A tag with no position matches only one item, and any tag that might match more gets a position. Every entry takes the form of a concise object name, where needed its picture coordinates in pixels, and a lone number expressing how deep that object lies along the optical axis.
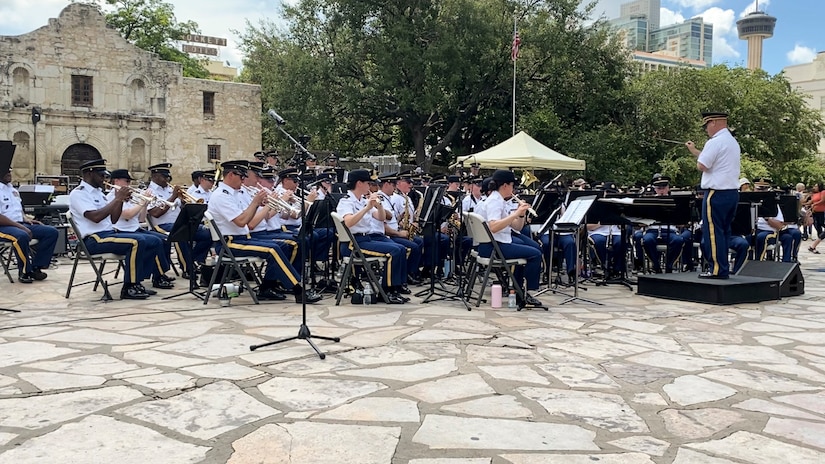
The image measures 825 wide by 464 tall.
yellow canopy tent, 15.93
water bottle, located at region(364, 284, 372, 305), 8.27
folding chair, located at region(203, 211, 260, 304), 7.83
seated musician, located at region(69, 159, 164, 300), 8.29
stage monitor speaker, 9.37
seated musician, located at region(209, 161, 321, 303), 8.06
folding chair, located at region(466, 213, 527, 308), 7.83
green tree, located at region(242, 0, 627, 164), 26.09
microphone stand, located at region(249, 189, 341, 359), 5.55
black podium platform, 8.51
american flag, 22.09
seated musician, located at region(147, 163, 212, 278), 10.08
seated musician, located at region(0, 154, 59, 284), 9.53
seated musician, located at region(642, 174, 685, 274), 11.27
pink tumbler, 8.20
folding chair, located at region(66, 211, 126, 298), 8.22
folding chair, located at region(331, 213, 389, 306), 7.99
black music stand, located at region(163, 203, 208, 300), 8.17
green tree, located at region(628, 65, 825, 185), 28.97
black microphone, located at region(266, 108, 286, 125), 5.50
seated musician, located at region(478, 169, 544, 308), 7.98
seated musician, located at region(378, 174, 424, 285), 9.17
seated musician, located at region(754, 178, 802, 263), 11.19
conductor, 8.39
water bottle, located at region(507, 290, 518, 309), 8.02
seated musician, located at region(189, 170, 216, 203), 11.22
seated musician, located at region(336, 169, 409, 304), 8.36
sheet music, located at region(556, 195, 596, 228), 8.38
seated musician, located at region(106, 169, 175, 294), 8.74
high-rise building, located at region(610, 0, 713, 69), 31.29
